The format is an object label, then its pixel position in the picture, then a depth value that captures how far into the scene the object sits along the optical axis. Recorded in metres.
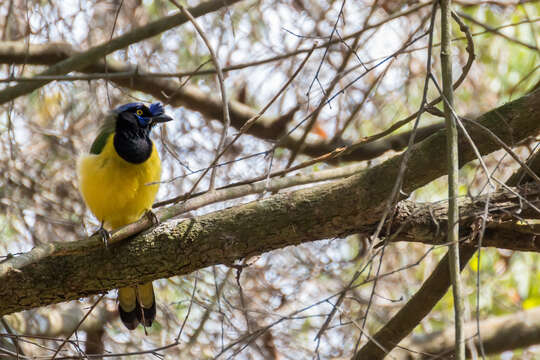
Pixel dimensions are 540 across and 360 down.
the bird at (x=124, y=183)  8.41
